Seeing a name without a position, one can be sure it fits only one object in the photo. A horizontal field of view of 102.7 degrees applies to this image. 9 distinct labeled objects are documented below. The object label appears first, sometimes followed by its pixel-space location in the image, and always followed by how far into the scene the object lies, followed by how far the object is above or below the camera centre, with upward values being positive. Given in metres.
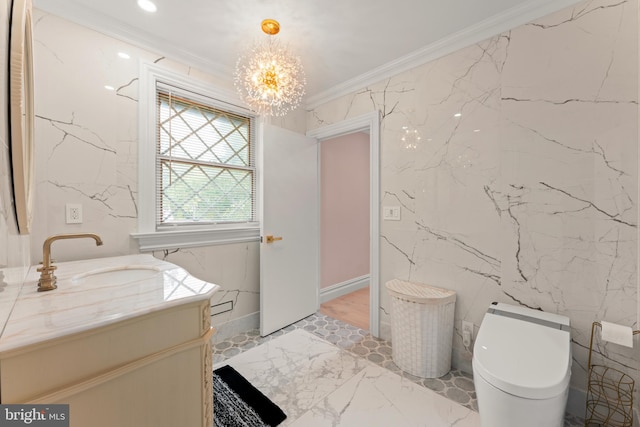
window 1.86 +0.39
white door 2.39 -0.17
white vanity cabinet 0.65 -0.42
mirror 0.73 +0.28
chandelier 1.62 +0.90
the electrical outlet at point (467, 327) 1.81 -0.82
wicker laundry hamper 1.78 -0.84
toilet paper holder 1.33 -0.99
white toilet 1.01 -0.68
